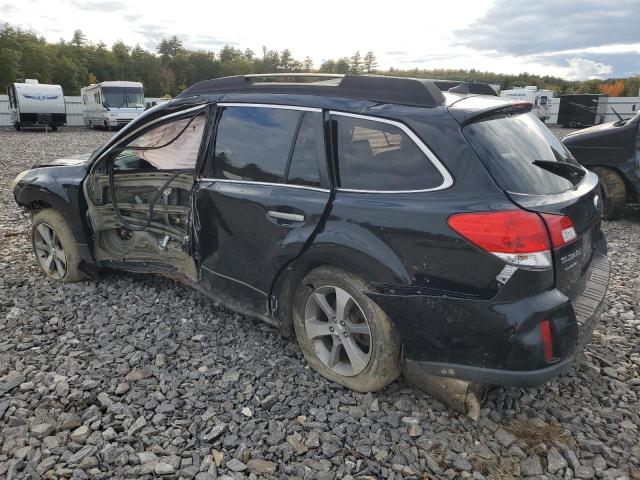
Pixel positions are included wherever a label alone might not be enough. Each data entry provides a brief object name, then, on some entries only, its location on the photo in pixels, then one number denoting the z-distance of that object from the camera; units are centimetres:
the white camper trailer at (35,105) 2712
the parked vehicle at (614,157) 703
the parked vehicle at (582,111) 3009
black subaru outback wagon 242
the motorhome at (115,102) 2711
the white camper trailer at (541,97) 3167
